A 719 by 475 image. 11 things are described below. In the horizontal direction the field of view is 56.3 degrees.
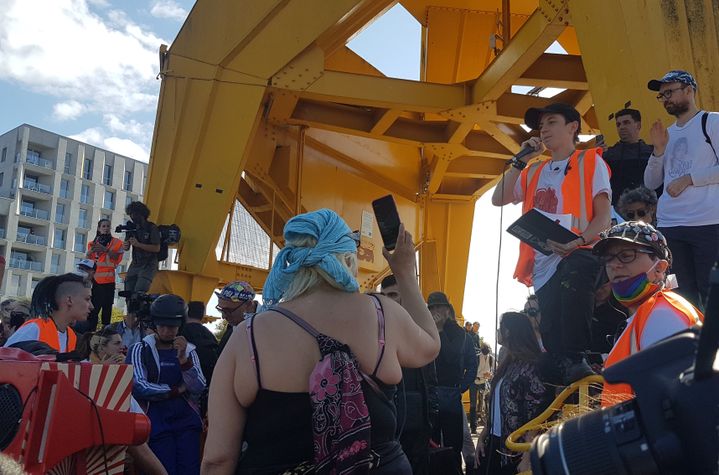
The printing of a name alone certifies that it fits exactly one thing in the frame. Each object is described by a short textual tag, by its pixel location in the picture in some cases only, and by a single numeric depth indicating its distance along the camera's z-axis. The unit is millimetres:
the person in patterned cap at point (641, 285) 2254
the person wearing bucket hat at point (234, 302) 6105
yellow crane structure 8288
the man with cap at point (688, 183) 4008
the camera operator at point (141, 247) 8695
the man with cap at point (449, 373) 5527
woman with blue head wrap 2186
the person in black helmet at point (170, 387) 4688
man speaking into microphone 3816
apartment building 59750
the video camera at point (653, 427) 1125
